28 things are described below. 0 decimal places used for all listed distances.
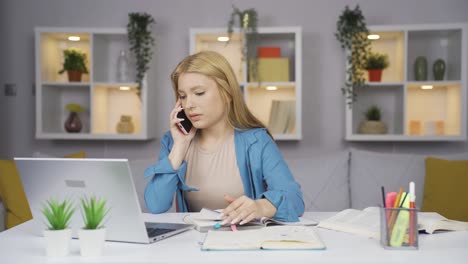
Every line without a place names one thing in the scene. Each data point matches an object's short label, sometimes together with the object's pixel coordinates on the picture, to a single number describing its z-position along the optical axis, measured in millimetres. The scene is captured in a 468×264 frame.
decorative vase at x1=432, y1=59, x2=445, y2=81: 3697
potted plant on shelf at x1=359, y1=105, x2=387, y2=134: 3715
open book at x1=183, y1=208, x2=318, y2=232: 1569
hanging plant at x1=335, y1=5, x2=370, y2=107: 3607
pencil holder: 1311
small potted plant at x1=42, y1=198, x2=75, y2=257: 1240
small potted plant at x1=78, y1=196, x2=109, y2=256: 1229
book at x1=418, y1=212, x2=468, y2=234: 1529
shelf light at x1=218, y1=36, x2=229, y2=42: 3817
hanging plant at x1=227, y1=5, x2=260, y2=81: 3719
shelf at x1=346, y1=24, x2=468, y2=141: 3621
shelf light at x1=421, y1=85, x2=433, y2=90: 3748
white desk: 1215
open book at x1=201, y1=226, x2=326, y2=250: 1302
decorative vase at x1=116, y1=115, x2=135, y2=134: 3885
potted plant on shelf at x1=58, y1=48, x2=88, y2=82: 3881
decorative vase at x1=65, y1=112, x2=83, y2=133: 3932
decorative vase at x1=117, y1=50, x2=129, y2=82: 3922
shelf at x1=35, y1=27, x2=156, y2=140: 3820
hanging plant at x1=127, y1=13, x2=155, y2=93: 3773
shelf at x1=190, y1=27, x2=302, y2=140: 3703
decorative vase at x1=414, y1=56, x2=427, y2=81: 3736
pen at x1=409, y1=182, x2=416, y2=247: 1312
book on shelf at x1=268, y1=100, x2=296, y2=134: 3768
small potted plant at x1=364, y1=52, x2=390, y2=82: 3709
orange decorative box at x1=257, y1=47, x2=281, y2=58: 3820
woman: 1987
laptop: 1297
